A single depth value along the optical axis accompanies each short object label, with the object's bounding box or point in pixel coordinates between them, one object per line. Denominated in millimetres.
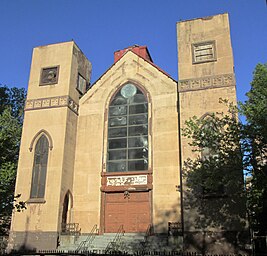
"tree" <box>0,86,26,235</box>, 17841
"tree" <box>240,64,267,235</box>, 13734
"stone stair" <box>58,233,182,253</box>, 17281
